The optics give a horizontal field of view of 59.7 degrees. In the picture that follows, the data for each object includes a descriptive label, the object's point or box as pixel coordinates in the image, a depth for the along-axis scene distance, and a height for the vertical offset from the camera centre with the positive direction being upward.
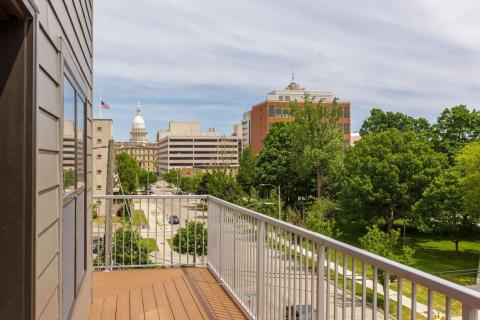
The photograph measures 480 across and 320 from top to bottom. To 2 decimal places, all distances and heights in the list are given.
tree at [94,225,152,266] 13.43 -2.94
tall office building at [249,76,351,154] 63.41 +7.17
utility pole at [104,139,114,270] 15.03 -0.45
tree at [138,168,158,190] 72.06 -3.89
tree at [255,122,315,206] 33.03 -1.11
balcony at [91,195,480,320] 1.55 -0.84
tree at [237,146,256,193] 36.31 -1.34
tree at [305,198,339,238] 21.83 -3.48
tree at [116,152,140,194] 60.99 -2.87
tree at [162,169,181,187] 78.44 -4.05
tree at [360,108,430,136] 35.12 +3.09
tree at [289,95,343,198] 31.91 +1.82
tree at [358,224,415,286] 18.08 -3.82
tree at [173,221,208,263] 14.30 -3.08
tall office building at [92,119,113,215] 43.07 +0.17
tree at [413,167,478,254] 24.48 -2.90
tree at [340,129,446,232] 27.23 -1.07
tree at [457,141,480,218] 22.44 -1.03
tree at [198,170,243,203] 31.75 -2.43
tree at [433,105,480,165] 30.07 +2.18
